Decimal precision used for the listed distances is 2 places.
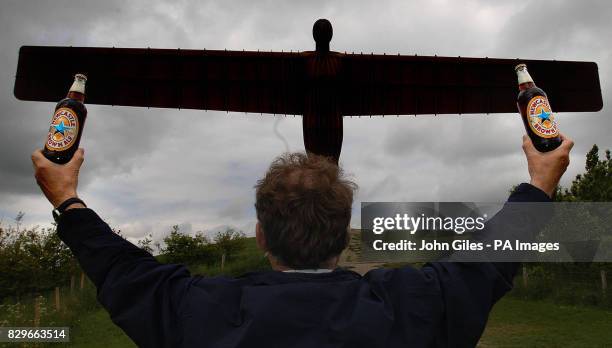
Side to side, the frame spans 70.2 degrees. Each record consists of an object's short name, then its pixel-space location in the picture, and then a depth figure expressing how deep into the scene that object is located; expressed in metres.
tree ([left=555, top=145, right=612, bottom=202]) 24.30
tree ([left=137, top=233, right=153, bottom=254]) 25.00
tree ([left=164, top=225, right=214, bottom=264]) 25.33
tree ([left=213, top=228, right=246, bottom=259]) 27.95
